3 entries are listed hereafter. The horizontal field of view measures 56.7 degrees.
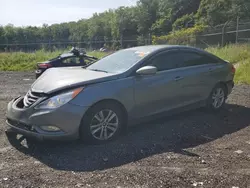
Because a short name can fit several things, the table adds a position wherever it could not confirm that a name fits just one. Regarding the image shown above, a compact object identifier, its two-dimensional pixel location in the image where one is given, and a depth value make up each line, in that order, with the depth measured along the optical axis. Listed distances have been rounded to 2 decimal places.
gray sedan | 3.43
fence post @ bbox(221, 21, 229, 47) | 15.24
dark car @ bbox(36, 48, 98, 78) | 8.48
